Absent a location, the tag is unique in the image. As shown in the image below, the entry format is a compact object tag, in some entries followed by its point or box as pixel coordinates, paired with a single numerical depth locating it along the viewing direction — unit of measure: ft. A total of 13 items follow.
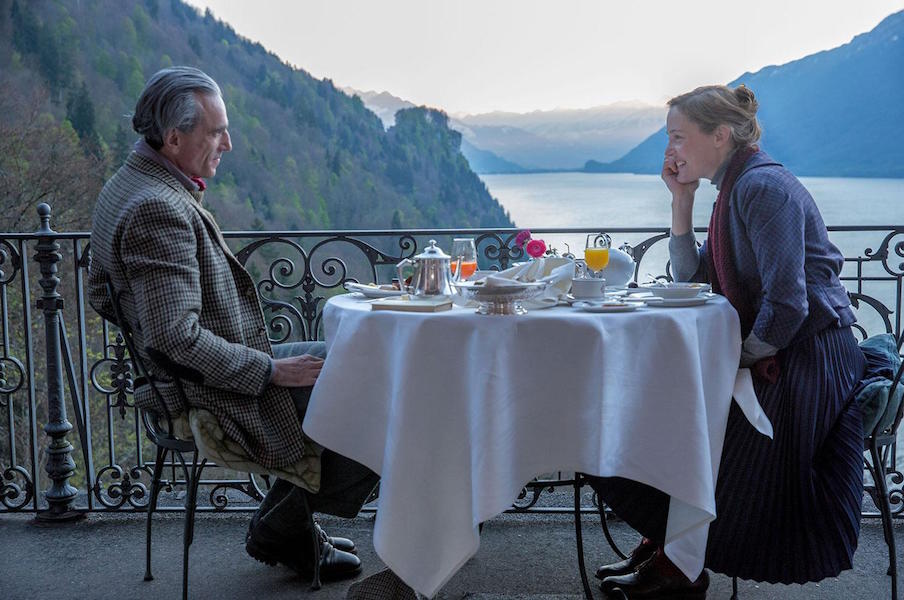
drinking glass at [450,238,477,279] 7.34
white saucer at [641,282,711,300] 6.48
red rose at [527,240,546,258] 7.43
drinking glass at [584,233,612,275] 7.25
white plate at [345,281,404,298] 6.98
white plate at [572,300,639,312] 5.87
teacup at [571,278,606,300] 6.37
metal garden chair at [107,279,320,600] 6.51
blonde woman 6.39
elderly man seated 6.13
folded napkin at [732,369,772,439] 6.34
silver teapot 6.54
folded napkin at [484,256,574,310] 6.17
